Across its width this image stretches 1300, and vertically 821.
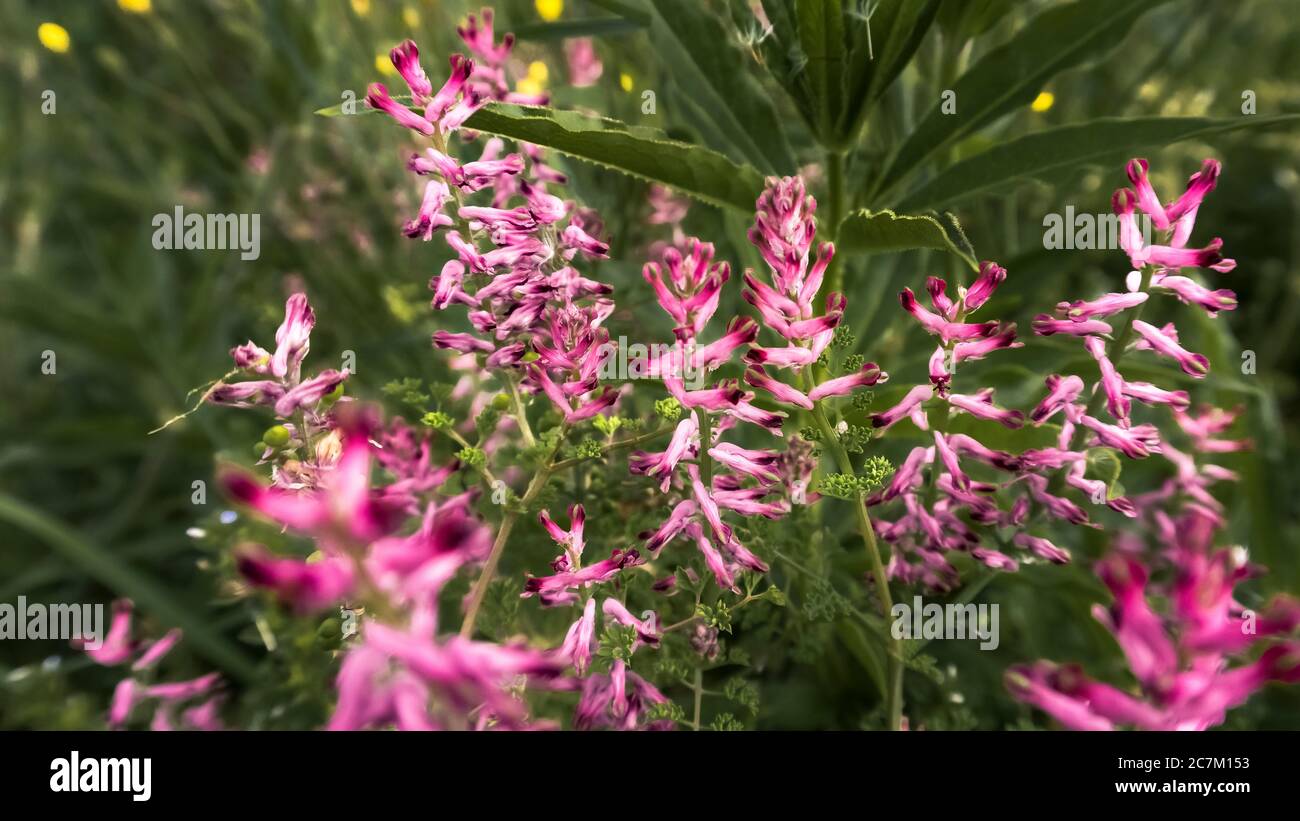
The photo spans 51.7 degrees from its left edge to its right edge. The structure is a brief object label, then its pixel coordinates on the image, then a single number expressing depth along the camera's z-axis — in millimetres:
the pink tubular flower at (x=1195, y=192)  197
